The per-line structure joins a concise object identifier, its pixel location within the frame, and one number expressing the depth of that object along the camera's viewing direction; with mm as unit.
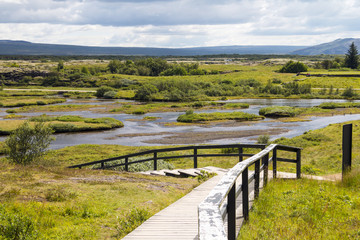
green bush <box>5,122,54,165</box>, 25812
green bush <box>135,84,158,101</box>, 103562
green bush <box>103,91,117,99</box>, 109375
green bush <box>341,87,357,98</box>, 95469
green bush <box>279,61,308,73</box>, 159875
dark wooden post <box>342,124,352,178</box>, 10858
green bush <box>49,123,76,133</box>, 56188
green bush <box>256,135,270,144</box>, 40003
